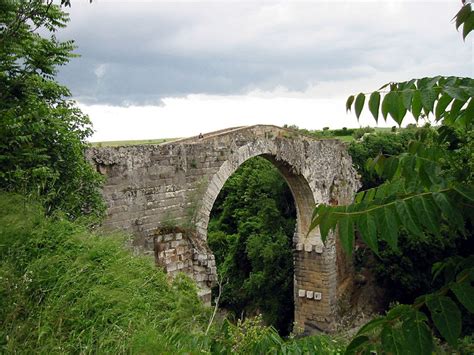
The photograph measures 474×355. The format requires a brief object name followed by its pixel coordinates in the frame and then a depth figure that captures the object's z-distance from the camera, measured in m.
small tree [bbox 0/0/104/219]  5.73
